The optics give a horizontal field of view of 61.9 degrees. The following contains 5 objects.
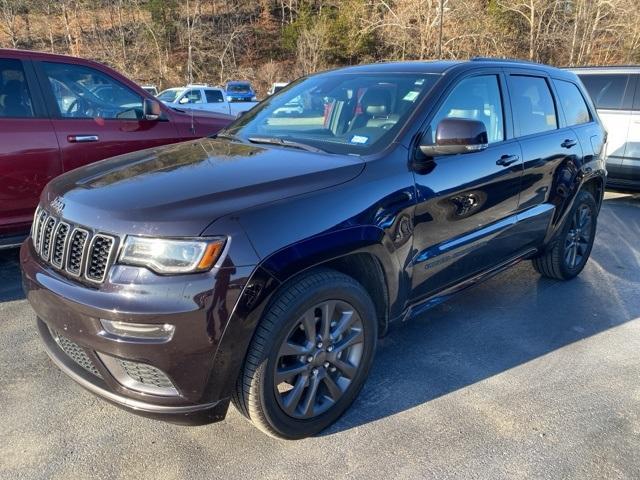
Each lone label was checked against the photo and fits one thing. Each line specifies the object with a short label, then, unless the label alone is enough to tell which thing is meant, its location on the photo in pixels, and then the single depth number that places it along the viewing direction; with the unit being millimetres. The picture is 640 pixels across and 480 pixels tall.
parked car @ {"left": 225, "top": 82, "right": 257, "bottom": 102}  28656
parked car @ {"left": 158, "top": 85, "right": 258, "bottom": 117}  20984
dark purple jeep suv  2129
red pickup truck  4301
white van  7684
